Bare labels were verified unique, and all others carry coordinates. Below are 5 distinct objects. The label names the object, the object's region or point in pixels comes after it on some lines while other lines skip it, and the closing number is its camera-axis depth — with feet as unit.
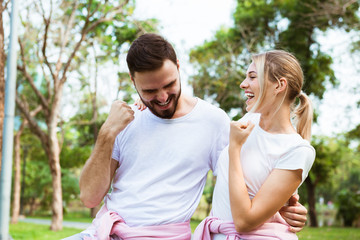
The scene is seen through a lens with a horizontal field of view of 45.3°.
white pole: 23.72
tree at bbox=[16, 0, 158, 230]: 39.60
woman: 6.69
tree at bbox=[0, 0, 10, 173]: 16.96
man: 8.13
